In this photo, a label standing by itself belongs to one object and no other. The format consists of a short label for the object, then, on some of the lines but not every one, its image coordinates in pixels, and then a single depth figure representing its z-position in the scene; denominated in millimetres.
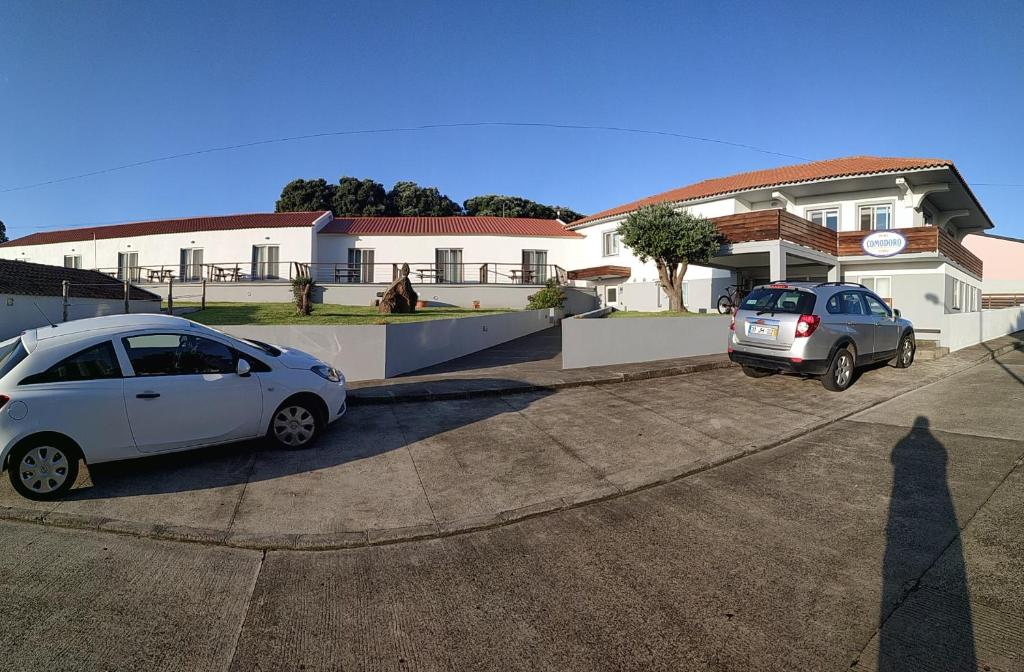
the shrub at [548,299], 25938
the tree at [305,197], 54281
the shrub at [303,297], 17734
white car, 4566
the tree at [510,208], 63094
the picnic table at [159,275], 28656
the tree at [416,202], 58156
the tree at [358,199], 55000
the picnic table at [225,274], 28188
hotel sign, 18531
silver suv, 8328
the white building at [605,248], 18766
